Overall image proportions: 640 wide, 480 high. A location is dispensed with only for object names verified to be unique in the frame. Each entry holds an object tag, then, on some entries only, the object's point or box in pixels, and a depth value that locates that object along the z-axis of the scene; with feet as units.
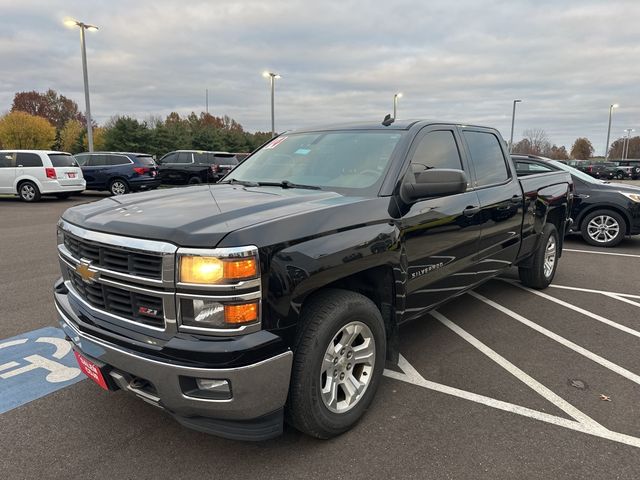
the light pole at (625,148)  318.73
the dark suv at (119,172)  58.13
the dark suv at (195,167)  65.27
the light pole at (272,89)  93.65
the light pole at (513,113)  132.66
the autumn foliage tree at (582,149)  344.49
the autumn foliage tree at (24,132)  189.16
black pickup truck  7.21
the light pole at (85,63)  71.26
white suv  51.47
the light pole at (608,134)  171.03
